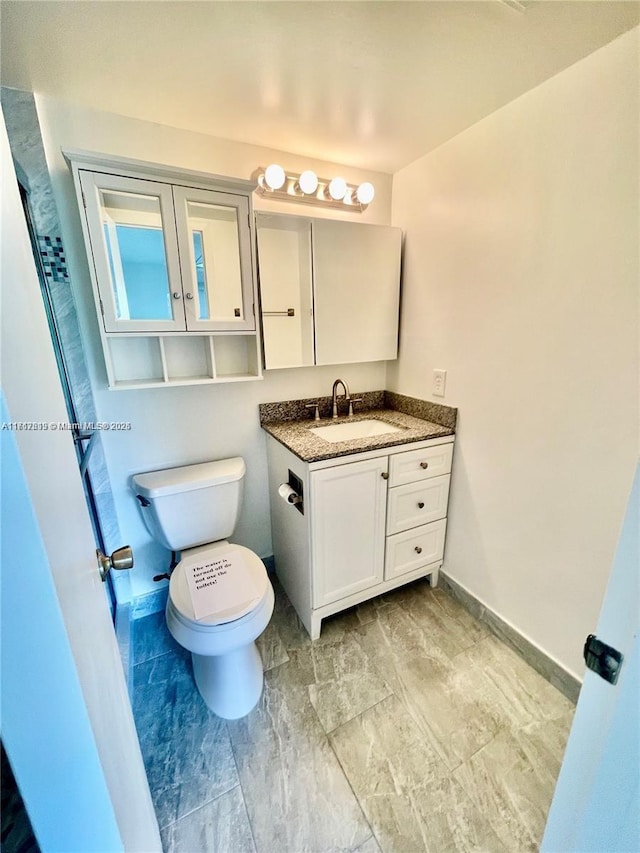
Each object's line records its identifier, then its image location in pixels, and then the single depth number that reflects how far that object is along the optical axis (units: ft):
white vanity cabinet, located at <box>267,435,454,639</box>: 4.67
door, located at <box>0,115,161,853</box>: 1.14
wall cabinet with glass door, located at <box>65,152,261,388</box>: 4.00
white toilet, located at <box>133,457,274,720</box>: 3.84
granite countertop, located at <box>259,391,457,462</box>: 4.68
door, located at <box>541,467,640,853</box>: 1.62
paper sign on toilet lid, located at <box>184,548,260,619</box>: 3.97
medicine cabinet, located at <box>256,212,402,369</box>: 5.27
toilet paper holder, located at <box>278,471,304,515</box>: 4.81
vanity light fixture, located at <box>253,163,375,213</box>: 4.90
